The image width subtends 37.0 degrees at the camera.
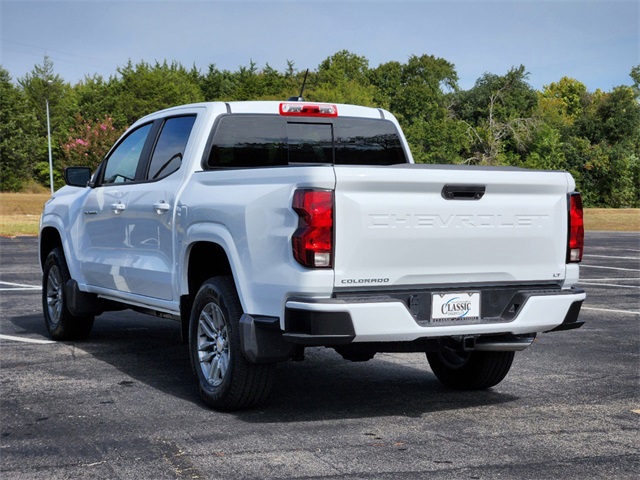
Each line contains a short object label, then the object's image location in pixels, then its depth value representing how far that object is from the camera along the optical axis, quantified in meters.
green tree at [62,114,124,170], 60.19
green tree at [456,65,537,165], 67.75
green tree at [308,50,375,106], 69.94
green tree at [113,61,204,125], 82.69
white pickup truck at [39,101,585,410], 5.55
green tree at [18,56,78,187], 78.70
